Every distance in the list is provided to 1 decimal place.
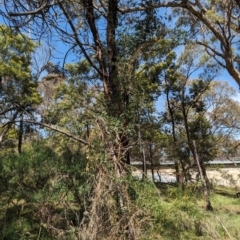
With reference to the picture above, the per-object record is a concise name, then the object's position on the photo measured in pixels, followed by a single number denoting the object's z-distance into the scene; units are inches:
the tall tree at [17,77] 312.2
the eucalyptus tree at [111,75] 100.0
